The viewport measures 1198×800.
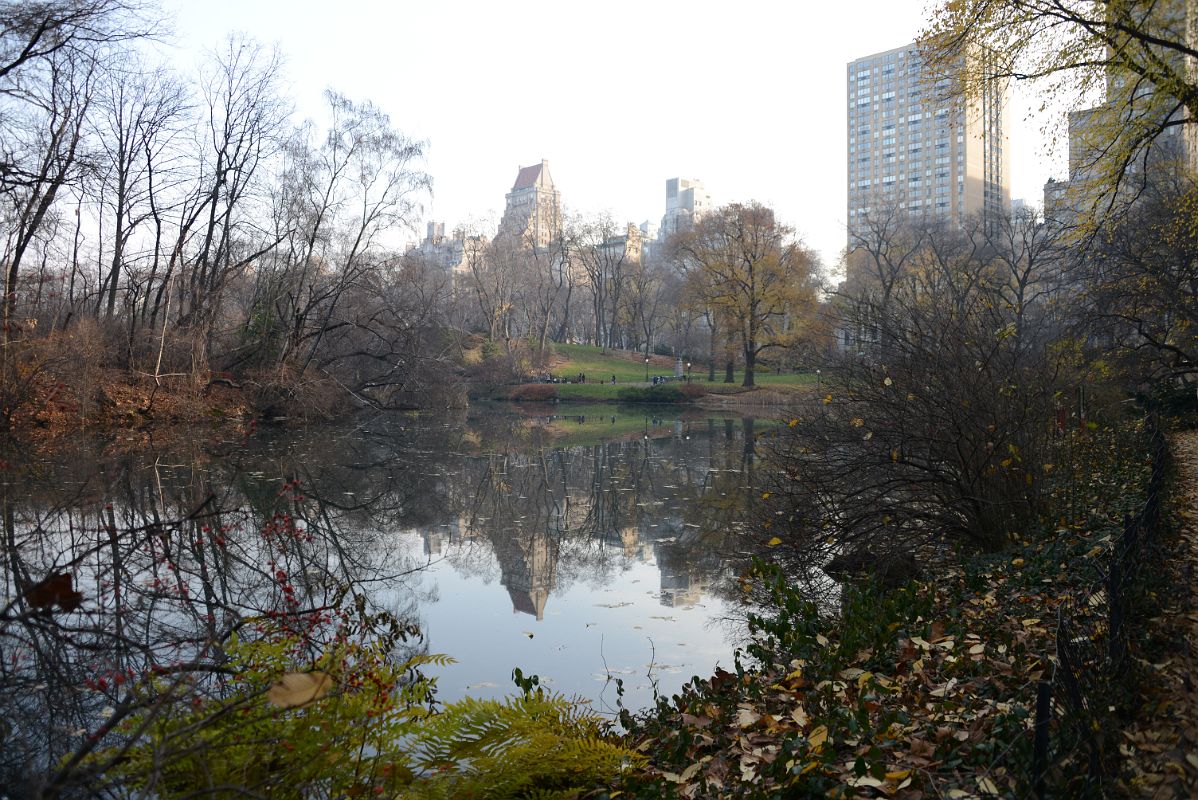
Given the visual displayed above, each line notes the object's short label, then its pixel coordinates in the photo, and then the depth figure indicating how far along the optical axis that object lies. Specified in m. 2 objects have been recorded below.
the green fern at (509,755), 4.14
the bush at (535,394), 54.78
